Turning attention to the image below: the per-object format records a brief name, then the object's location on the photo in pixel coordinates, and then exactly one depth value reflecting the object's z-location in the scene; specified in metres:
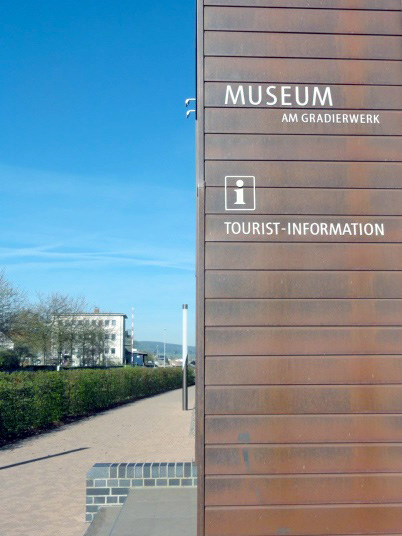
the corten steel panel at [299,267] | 3.01
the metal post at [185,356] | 18.71
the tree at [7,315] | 24.41
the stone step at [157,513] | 4.24
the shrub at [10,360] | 26.10
